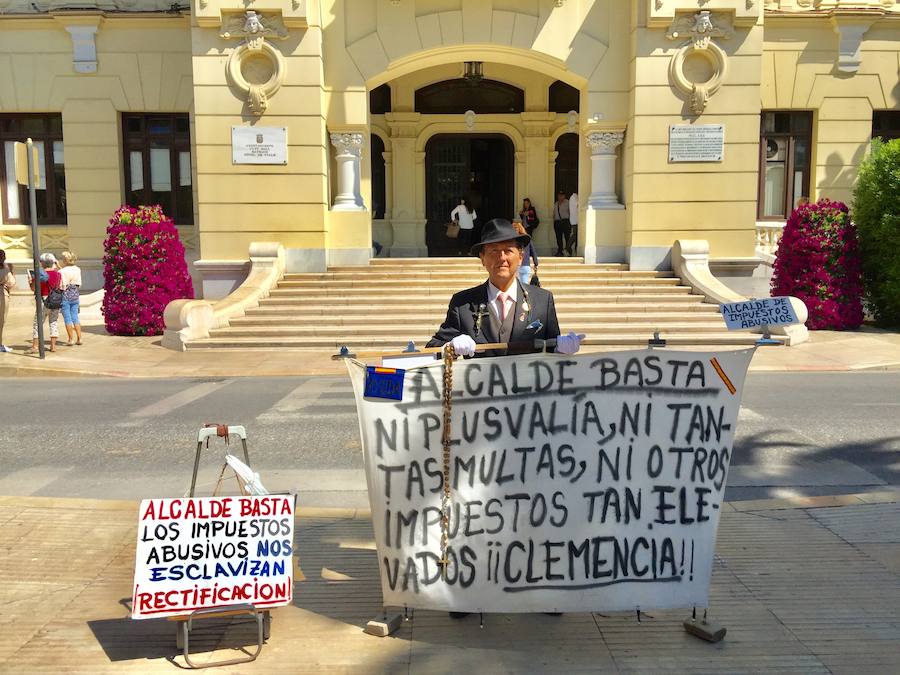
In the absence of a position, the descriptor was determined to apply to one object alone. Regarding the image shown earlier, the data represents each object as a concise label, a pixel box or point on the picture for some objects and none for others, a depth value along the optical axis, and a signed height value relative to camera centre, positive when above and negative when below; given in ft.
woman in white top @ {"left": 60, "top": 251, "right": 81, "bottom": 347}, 48.21 -2.24
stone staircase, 49.03 -3.40
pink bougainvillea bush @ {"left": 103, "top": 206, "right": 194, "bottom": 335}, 52.75 -1.14
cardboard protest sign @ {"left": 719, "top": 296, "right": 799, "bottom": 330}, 14.51 -1.09
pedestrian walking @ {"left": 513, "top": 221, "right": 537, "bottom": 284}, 48.03 -0.92
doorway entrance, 76.38 +6.79
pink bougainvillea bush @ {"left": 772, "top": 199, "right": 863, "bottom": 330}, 52.85 -1.01
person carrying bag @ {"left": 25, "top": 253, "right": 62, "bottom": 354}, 47.06 -2.24
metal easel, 12.28 -5.47
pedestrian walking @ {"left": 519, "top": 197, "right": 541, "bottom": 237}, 70.49 +2.93
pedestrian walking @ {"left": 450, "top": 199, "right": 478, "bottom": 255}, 69.67 +2.83
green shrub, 52.54 +1.42
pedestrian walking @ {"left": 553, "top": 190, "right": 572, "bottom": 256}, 71.41 +2.29
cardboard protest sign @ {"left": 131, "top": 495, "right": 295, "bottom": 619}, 12.52 -4.51
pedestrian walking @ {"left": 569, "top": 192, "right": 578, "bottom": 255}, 69.26 +3.25
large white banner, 12.80 -3.49
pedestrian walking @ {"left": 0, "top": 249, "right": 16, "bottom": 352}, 46.98 -1.89
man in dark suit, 14.53 -0.97
